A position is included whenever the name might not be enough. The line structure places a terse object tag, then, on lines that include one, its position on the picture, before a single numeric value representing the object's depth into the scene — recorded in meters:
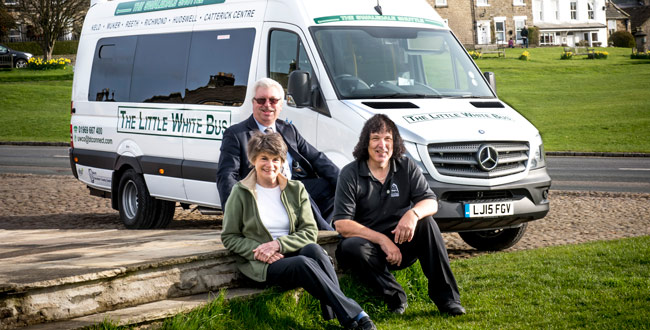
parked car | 59.25
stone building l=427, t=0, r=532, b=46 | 78.25
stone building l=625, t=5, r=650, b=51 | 99.00
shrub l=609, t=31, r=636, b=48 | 84.25
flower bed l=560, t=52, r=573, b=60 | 64.75
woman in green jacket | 5.88
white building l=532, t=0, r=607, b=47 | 85.81
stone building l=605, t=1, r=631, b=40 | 94.88
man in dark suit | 7.62
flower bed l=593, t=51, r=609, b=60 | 65.75
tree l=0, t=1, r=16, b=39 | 61.91
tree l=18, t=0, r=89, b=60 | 54.69
